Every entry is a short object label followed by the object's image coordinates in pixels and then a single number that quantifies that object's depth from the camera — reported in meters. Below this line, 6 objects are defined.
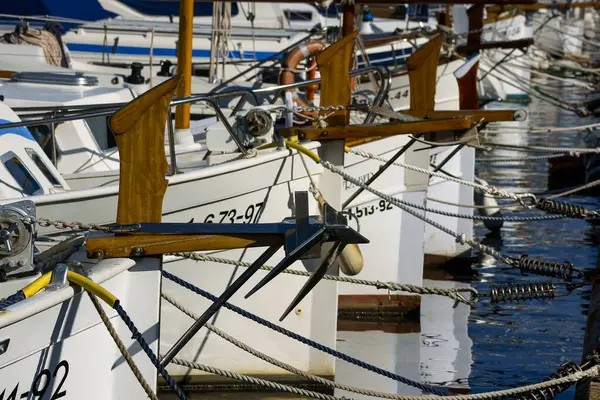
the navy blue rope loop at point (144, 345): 8.12
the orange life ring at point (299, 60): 25.20
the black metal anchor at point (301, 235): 7.72
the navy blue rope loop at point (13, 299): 7.66
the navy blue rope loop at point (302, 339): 9.14
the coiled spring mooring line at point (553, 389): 10.21
